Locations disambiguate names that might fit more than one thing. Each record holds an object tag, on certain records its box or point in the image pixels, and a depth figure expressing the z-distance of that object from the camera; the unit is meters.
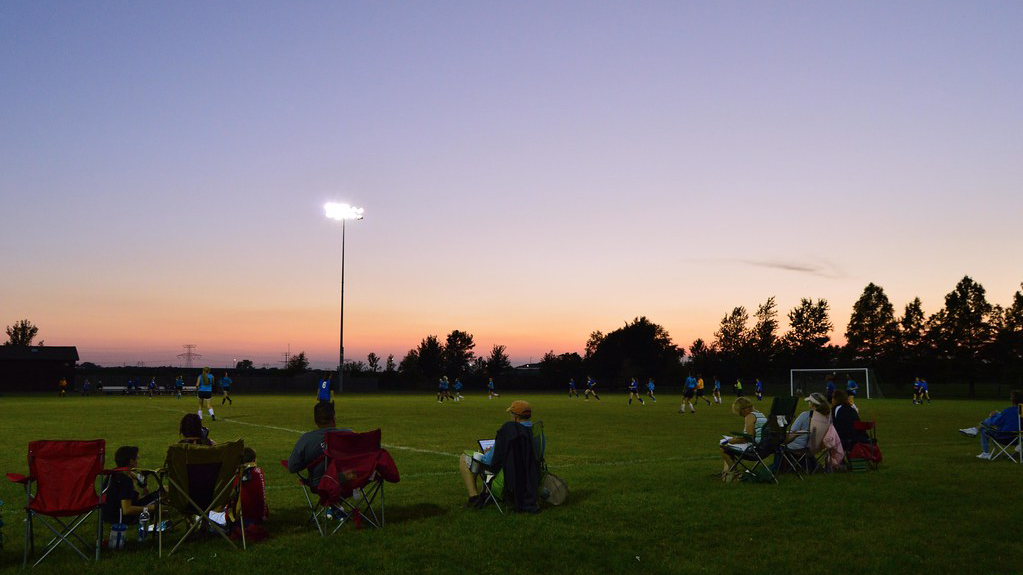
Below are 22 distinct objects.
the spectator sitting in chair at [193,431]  8.05
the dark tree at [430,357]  130.62
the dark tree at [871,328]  102.19
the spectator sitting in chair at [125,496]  7.25
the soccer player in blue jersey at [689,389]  32.71
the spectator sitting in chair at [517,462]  8.62
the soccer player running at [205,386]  25.35
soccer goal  59.84
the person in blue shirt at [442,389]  45.99
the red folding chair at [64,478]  6.73
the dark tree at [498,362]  119.75
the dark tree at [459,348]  150.38
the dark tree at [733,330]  121.99
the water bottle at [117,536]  7.09
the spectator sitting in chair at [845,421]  12.39
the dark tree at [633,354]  111.06
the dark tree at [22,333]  126.19
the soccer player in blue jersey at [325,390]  27.77
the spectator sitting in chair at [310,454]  8.13
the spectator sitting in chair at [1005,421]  14.09
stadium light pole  61.97
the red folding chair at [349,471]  7.56
